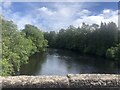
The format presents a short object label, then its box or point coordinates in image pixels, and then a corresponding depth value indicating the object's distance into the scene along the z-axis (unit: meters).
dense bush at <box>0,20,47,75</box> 8.27
